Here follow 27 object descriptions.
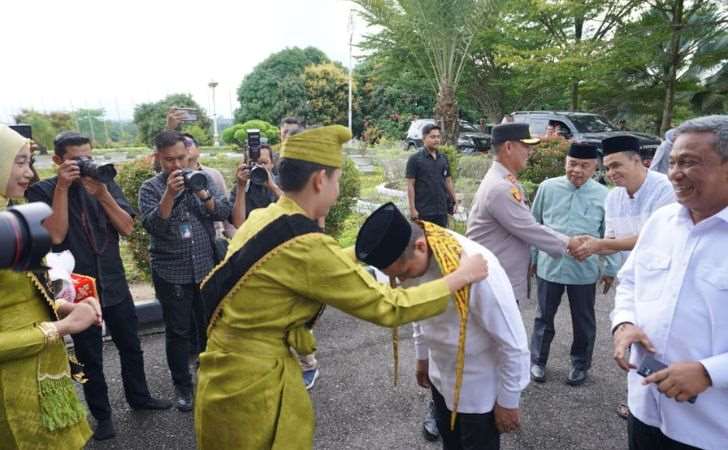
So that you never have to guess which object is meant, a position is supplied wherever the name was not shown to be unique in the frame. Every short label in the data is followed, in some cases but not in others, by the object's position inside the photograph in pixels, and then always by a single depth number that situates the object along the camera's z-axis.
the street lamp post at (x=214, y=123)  25.84
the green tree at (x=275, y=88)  25.28
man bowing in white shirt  1.84
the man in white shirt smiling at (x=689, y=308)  1.63
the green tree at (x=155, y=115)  23.44
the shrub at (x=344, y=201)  6.31
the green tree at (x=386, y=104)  24.61
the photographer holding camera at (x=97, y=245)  2.85
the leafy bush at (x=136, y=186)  4.98
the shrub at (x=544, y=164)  8.62
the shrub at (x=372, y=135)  20.20
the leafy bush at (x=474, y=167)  9.44
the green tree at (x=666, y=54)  12.36
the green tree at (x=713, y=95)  15.77
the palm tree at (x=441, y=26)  12.06
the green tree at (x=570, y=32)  13.20
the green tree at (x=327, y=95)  24.77
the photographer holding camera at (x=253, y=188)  3.56
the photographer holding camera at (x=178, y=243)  3.25
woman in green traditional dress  1.75
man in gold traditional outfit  1.64
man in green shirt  3.66
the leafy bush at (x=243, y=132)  14.68
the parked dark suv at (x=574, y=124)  12.78
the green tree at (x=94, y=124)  28.95
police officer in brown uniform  3.18
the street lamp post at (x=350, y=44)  20.59
